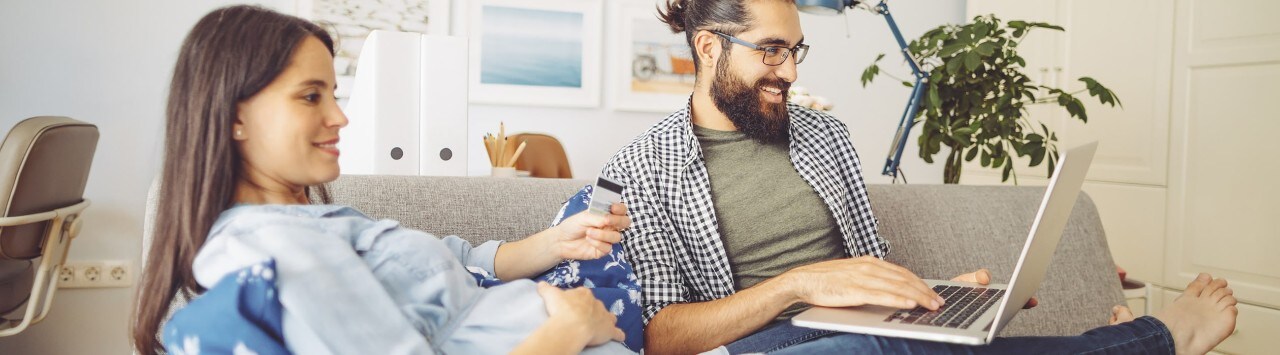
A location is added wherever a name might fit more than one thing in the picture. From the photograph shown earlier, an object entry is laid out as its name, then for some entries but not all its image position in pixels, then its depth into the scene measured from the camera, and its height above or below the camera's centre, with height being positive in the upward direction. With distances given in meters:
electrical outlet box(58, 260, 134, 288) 3.26 -0.55
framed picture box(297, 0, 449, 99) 3.66 +0.41
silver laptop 1.13 -0.23
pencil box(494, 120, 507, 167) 2.51 -0.06
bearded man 1.32 -0.16
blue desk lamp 2.16 +0.11
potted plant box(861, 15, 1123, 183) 2.29 +0.10
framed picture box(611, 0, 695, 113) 4.05 +0.29
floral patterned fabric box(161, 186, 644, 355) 0.82 -0.18
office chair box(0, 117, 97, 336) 2.40 -0.24
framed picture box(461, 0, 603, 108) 3.86 +0.31
